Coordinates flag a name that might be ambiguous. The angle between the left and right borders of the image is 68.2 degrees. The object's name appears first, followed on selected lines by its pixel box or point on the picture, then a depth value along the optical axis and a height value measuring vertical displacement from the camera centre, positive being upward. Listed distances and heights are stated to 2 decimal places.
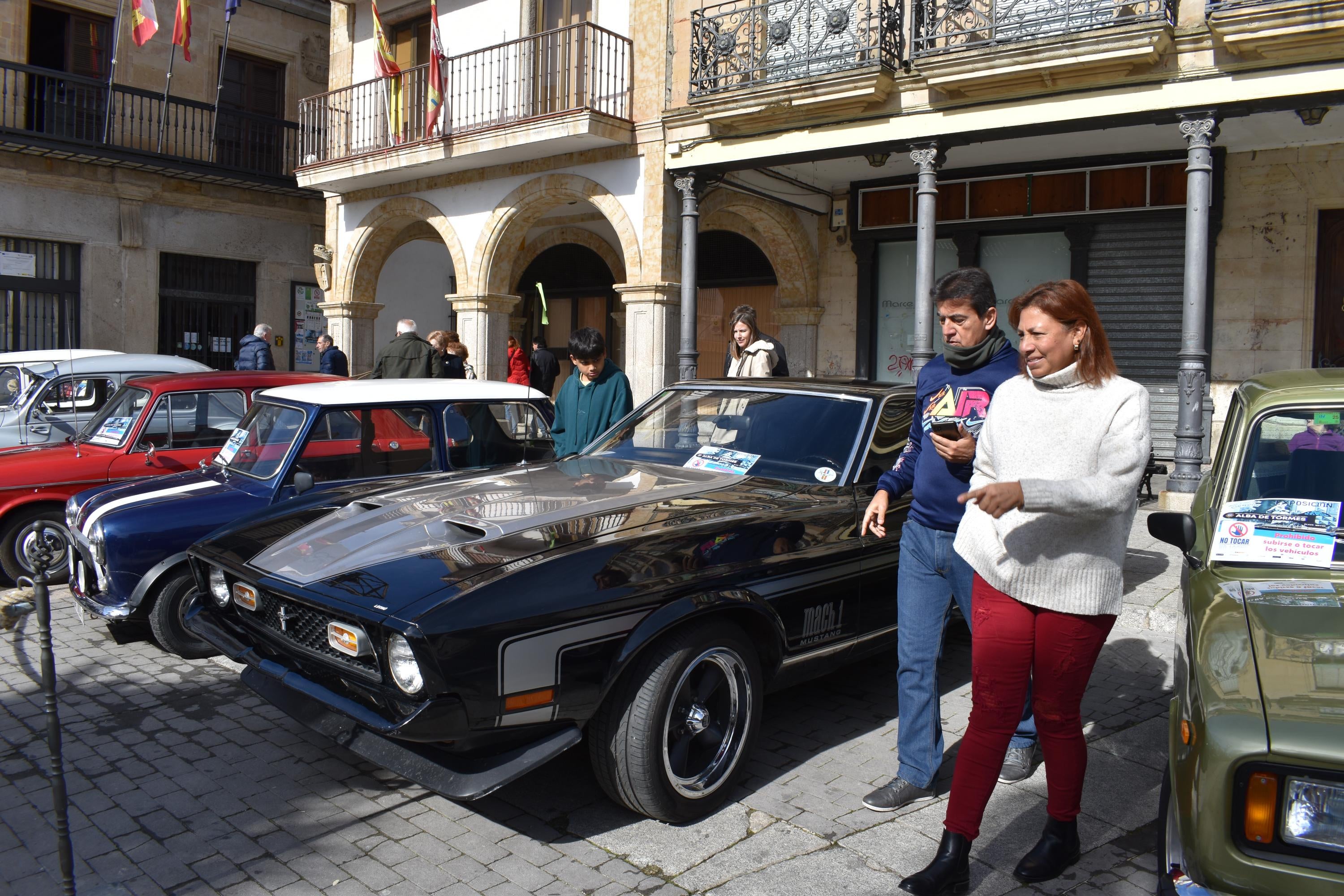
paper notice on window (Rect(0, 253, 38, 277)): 16.42 +2.17
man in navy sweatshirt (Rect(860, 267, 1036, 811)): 3.40 -0.35
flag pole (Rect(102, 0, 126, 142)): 17.08 +5.68
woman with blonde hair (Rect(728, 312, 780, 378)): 7.18 +0.44
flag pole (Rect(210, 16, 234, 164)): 18.28 +5.73
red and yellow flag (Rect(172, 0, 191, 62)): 15.79 +6.01
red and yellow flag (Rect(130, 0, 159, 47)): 15.55 +5.92
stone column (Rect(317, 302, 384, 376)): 16.48 +1.21
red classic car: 6.76 -0.37
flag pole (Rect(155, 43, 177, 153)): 17.55 +5.13
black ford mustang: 2.99 -0.66
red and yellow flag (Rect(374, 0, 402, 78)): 14.66 +5.11
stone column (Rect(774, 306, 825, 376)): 13.98 +1.06
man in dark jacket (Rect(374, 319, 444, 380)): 9.55 +0.42
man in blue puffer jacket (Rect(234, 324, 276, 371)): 12.02 +0.57
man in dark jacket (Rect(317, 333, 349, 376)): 13.44 +0.58
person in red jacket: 14.47 +0.58
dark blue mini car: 5.21 -0.37
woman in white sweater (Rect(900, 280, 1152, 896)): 2.72 -0.36
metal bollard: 2.77 -0.98
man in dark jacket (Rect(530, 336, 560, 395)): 13.88 +0.55
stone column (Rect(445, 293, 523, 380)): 14.24 +1.07
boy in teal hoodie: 5.82 +0.06
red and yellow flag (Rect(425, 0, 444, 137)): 13.79 +4.50
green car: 2.10 -0.58
